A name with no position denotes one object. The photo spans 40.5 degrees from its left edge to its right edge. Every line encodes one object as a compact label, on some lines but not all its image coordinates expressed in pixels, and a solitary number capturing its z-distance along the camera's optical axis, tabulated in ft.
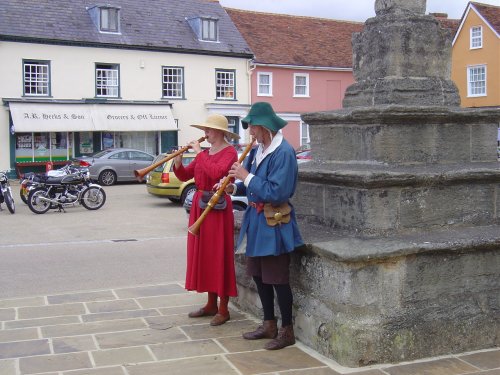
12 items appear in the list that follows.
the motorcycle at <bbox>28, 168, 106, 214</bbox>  56.39
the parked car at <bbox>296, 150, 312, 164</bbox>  76.15
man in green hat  16.35
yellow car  60.34
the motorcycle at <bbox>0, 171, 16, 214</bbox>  56.08
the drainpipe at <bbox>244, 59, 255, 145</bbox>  113.39
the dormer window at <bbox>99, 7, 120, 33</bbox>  102.01
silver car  86.02
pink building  116.67
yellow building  124.88
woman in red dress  19.22
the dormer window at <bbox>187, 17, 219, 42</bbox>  110.22
